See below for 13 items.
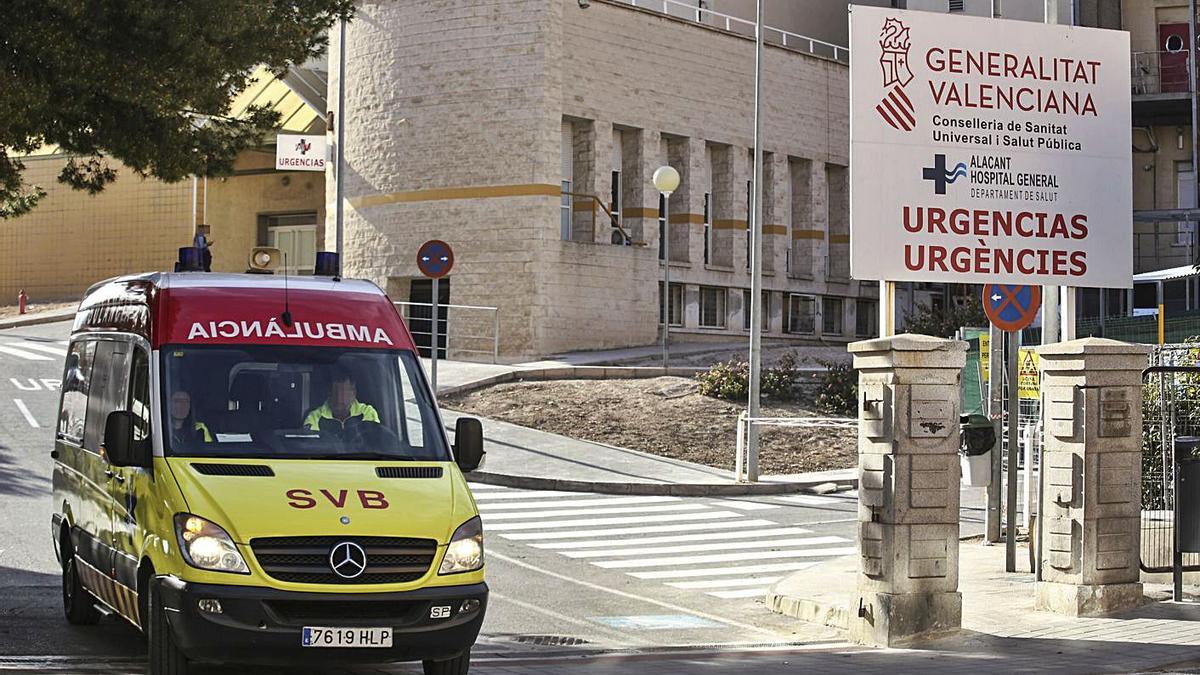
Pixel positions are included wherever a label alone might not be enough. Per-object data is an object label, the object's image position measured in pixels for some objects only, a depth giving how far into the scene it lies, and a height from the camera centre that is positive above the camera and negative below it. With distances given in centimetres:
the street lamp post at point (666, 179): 3180 +357
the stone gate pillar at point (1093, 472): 1230 -77
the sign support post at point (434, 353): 2503 +17
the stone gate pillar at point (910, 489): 1173 -87
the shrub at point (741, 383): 2973 -29
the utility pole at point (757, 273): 2430 +140
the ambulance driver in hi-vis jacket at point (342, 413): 966 -29
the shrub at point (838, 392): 2908 -45
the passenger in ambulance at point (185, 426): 945 -36
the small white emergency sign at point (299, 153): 4175 +530
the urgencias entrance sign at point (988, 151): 1434 +191
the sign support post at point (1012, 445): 1465 -70
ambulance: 853 -65
